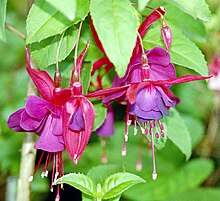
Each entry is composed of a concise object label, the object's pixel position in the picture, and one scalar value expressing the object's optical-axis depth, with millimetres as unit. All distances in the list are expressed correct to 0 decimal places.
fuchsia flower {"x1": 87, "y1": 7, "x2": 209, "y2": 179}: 431
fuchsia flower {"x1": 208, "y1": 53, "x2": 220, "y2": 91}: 841
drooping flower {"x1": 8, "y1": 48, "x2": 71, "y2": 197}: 431
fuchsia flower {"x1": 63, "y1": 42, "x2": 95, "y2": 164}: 420
